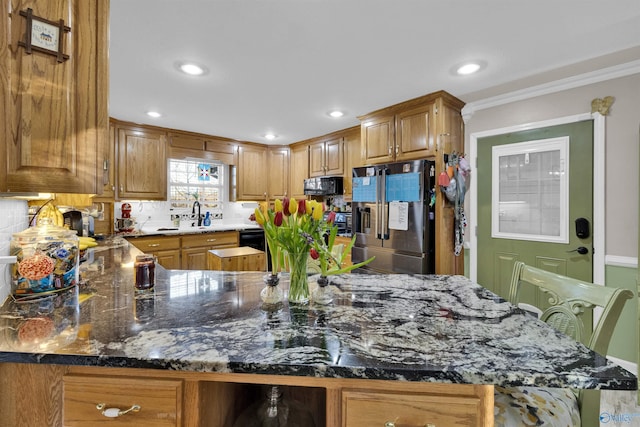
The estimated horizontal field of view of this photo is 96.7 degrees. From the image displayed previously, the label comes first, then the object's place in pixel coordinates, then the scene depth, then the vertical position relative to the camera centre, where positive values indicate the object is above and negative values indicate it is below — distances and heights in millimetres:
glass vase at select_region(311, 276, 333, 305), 1085 -309
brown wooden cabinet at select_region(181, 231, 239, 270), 3971 -476
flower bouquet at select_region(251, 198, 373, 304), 1034 -89
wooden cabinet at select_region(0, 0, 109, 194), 899 +375
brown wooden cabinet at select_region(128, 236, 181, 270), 3649 -462
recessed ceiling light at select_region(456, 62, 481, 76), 2168 +1151
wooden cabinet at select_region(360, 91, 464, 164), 2746 +896
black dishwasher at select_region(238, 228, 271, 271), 4535 -401
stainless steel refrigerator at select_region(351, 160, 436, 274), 2768 -17
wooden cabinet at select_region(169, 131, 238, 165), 4121 +1013
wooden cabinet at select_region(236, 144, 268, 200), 4773 +702
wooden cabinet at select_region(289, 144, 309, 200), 4773 +777
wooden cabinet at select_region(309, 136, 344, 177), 4184 +883
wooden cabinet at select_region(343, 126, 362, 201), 3941 +833
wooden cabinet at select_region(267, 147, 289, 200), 5070 +756
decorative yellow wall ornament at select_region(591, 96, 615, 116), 2227 +885
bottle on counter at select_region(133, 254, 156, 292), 1231 -267
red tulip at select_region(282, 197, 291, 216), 1043 +24
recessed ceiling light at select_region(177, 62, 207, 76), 2202 +1153
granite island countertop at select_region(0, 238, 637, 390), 663 -350
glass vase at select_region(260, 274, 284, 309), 1062 -303
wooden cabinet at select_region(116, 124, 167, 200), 3729 +680
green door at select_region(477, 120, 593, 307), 2373 +122
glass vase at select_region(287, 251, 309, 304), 1065 -260
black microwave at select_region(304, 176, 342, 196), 4098 +418
